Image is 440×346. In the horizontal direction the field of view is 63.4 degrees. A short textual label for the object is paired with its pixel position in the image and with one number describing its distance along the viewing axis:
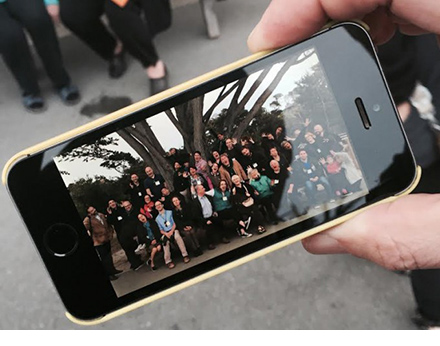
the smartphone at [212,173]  0.11
